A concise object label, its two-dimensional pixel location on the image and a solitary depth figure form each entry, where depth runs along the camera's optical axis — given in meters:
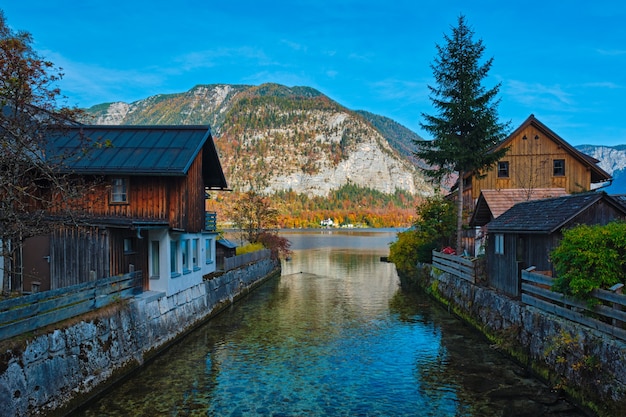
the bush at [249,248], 41.94
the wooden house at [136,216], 19.50
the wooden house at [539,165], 39.47
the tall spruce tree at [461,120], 33.91
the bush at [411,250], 40.09
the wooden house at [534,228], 18.31
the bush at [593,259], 12.91
